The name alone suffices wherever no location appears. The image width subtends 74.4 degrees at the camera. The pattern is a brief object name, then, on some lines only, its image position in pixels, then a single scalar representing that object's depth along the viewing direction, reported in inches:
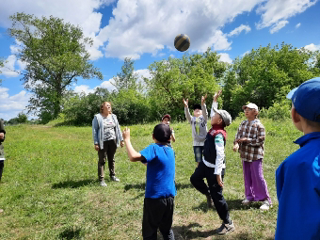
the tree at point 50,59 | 1300.4
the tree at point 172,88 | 1204.5
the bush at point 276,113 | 756.6
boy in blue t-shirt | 108.1
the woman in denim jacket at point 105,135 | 232.8
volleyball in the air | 287.6
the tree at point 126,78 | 1923.0
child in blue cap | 45.1
